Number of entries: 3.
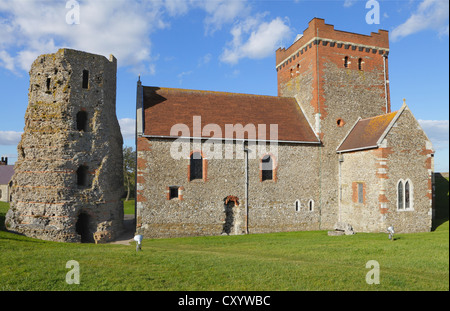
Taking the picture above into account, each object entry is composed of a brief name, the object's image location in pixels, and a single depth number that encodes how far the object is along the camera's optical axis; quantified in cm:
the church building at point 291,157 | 1981
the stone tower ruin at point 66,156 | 1811
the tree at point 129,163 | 4891
